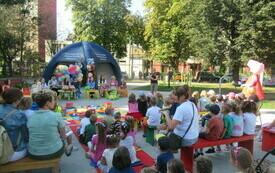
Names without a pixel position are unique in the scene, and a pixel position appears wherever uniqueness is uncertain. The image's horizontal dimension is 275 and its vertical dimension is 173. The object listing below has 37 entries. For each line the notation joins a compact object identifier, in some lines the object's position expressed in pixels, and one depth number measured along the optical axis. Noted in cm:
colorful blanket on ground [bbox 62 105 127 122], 864
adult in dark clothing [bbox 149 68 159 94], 1359
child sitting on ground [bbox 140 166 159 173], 289
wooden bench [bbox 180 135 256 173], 440
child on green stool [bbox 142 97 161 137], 606
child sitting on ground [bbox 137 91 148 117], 733
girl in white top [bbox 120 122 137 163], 452
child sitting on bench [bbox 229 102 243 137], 502
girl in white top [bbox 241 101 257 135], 522
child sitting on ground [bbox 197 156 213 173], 280
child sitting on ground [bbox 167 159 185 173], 279
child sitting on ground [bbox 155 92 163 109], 782
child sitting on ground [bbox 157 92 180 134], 529
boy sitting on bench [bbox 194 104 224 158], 466
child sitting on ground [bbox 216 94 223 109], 788
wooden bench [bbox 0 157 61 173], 348
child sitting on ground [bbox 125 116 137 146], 484
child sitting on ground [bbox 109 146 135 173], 298
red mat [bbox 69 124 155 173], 460
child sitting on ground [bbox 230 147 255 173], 282
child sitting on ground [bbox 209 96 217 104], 721
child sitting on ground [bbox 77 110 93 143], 591
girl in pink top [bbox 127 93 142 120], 730
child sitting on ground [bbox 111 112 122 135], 475
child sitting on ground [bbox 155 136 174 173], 353
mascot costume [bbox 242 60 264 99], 964
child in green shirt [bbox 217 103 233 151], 481
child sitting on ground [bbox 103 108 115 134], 561
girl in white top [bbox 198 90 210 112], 830
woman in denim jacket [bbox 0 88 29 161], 352
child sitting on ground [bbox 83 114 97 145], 534
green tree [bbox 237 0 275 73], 1449
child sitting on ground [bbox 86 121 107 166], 426
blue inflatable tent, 1569
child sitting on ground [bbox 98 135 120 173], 379
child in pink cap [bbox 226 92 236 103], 937
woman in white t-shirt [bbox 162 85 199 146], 418
